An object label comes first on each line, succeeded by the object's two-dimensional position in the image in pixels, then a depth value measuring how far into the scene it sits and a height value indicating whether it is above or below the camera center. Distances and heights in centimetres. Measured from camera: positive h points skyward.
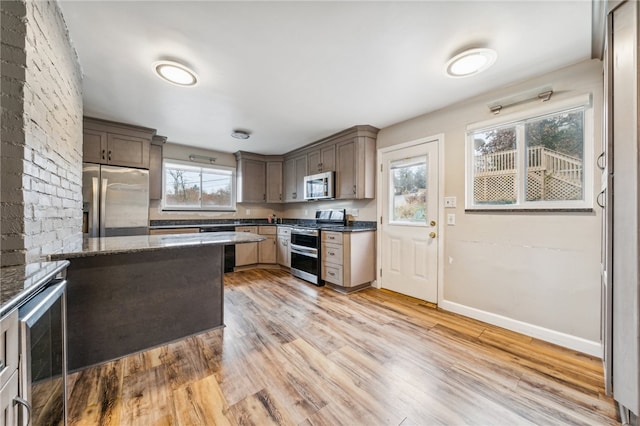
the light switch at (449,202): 279 +14
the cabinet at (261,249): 471 -71
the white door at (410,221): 298 -9
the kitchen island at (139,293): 174 -65
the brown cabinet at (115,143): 324 +94
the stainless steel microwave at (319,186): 392 +46
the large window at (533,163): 205 +48
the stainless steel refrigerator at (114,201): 316 +15
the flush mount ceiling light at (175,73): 203 +120
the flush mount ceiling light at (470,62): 185 +121
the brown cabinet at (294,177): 469 +72
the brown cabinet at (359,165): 357 +72
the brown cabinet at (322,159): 399 +92
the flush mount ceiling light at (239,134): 376 +122
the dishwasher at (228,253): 449 -74
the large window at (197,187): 449 +50
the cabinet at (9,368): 64 -43
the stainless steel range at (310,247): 378 -55
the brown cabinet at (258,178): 502 +72
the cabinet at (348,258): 340 -64
